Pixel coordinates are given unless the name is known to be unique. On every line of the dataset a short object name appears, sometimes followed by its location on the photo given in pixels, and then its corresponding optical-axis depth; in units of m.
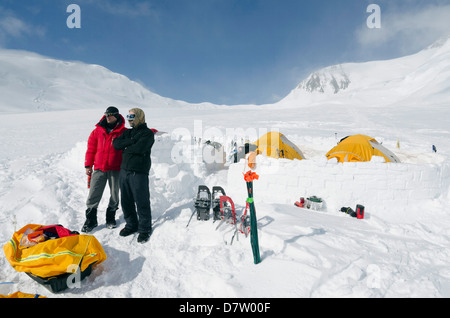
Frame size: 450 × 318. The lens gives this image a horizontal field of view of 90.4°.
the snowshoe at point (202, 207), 3.87
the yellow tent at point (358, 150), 7.29
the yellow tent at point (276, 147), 8.18
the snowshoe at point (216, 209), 3.85
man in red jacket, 3.45
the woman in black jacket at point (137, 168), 3.17
